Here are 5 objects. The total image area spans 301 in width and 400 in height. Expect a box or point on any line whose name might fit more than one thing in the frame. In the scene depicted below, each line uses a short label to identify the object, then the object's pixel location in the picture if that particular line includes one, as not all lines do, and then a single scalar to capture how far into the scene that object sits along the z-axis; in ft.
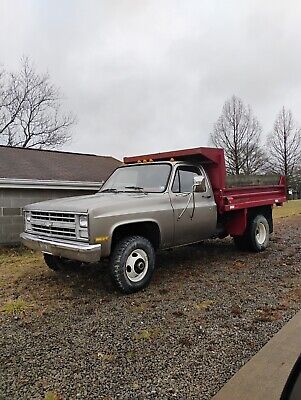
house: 29.48
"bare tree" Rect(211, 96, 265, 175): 129.59
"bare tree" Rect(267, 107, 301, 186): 137.69
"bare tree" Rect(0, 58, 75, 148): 113.09
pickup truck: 15.30
